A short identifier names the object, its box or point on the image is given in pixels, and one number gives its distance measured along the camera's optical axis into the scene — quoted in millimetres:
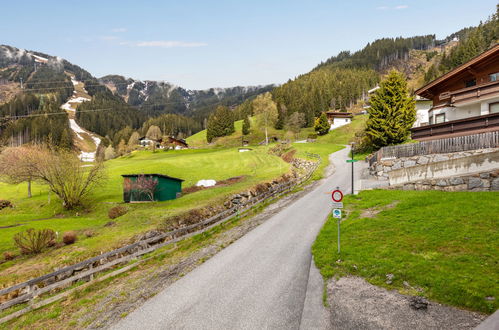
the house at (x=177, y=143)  114912
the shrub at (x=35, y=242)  18172
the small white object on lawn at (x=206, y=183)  43006
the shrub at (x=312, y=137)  92712
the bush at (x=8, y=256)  17734
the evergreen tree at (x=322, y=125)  93438
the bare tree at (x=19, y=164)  33188
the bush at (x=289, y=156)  59338
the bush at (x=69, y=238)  19531
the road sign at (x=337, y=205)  12086
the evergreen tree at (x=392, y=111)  40156
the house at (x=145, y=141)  135500
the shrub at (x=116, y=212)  27641
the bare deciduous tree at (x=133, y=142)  116500
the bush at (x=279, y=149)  69188
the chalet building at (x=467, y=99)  22838
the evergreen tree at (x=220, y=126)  119688
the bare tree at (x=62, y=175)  32969
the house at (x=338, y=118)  100875
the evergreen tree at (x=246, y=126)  112938
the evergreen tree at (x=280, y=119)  114438
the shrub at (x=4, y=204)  36450
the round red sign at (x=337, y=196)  12195
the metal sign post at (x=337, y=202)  12009
